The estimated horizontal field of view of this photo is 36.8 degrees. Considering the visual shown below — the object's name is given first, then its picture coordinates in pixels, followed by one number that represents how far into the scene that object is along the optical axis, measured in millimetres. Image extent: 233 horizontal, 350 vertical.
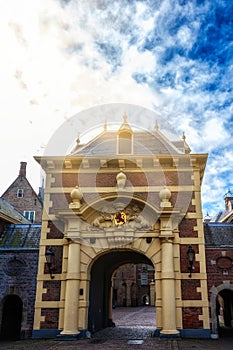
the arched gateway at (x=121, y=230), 13492
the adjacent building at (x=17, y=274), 14375
